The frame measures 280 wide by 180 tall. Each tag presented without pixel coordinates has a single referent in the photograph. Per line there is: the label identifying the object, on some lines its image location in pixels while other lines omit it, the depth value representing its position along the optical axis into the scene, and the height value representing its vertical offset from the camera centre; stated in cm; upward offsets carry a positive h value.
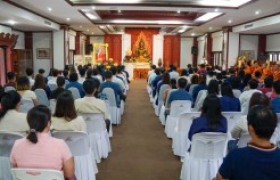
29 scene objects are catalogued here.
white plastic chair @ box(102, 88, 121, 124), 641 -97
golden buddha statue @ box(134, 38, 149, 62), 2107 +59
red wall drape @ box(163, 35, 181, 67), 2167 +76
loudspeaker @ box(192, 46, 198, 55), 2203 +71
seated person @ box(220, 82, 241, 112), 450 -55
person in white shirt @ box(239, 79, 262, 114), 507 -55
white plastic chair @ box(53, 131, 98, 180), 319 -98
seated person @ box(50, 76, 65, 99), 526 -46
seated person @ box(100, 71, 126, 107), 664 -53
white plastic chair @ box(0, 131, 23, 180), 294 -87
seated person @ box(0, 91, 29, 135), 313 -56
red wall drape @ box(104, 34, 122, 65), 2148 +92
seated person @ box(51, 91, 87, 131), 326 -57
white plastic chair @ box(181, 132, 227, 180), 337 -102
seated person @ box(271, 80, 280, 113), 433 -50
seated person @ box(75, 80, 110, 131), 426 -57
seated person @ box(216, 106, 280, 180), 165 -48
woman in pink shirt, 222 -63
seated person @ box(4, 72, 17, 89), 639 -37
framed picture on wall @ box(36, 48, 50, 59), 1529 +30
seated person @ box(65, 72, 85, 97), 630 -47
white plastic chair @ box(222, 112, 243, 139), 415 -71
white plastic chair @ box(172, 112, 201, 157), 442 -106
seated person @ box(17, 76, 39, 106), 498 -47
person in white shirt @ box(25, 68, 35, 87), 786 -31
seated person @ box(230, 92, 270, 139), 320 -60
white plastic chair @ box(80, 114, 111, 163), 436 -103
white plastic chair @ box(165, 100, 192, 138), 545 -88
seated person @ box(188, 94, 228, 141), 328 -59
